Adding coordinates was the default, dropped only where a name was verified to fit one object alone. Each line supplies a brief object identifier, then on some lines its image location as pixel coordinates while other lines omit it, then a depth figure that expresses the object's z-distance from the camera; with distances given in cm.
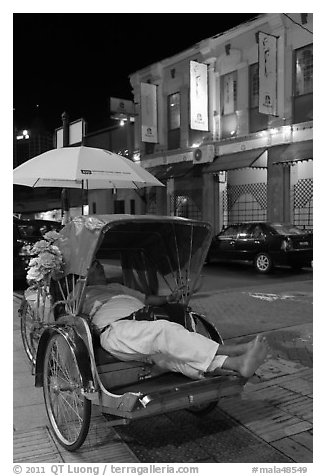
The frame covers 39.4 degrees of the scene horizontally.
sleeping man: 321
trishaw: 318
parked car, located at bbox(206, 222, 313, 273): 1309
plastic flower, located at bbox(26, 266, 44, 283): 386
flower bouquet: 379
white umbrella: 524
